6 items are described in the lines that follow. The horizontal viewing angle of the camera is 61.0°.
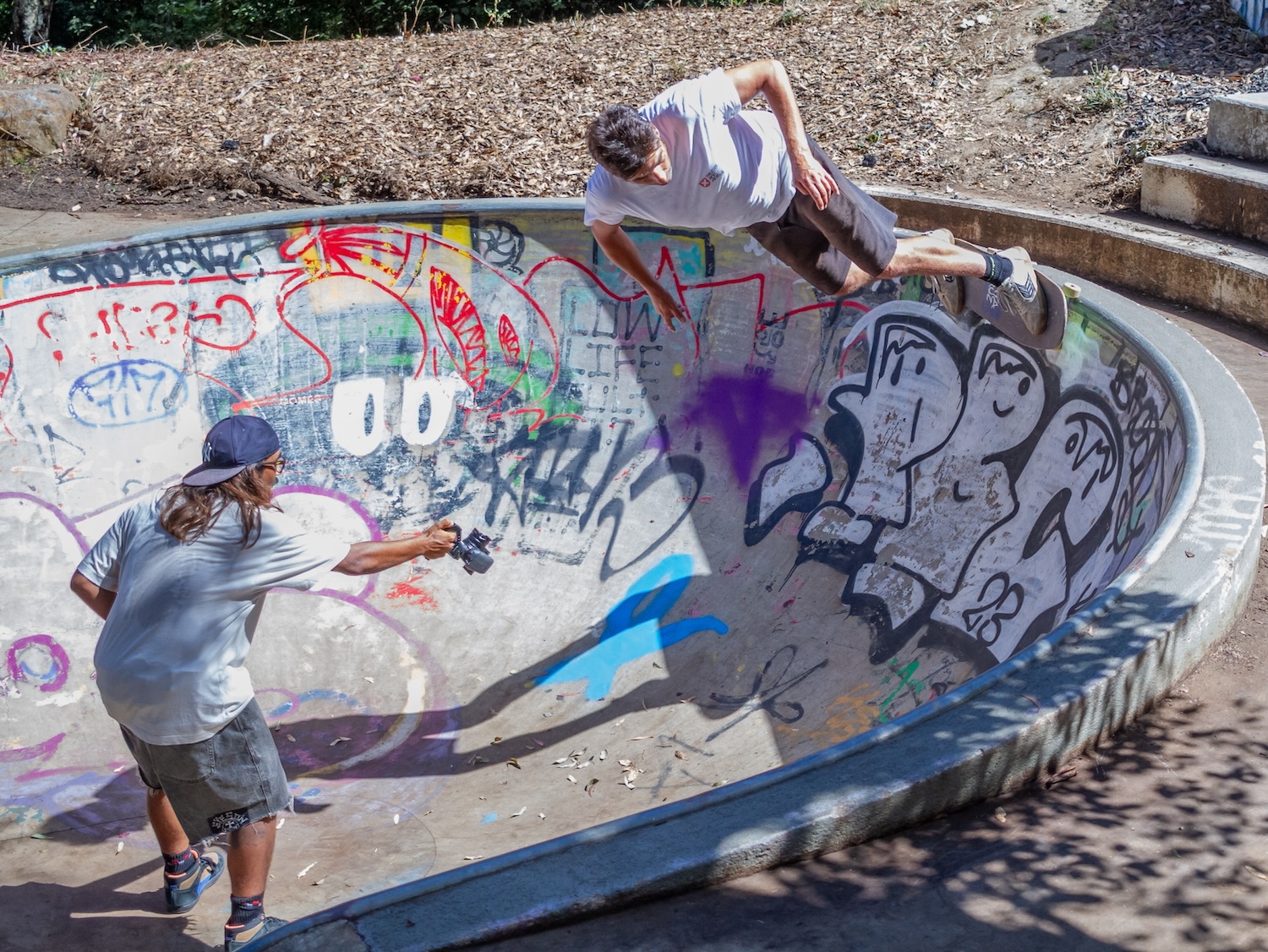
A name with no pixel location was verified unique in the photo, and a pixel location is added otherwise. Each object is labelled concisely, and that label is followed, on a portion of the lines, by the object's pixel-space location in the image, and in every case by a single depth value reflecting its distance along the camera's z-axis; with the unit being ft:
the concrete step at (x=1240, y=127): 24.04
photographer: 10.37
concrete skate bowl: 13.98
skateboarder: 13.89
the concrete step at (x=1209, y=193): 22.65
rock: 35.70
